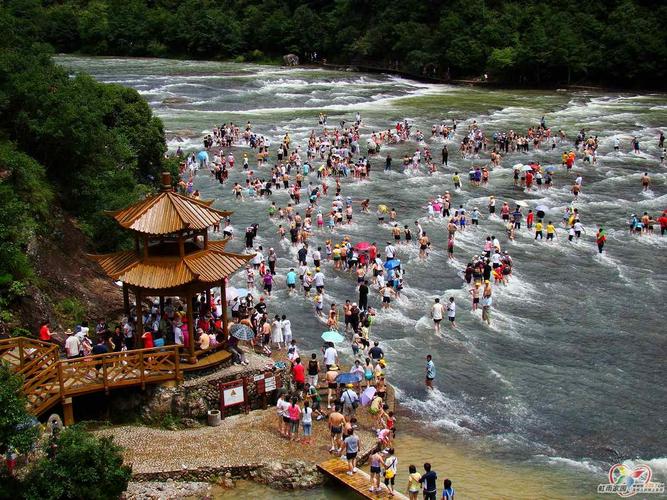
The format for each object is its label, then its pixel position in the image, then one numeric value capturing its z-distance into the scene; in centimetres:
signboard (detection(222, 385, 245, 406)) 2212
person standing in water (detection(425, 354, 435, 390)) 2578
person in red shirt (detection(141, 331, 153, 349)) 2239
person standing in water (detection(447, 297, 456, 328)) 3067
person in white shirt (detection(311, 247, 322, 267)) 3612
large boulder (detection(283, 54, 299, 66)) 11506
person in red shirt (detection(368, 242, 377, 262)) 3594
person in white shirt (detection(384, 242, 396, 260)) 3556
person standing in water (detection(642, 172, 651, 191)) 4891
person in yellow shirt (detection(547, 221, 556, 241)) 4009
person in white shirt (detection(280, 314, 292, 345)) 2752
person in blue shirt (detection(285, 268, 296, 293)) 3362
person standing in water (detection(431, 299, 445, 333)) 2984
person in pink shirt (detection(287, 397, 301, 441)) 2130
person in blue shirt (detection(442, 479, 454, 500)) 1845
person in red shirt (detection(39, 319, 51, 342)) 2231
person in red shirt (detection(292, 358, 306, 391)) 2380
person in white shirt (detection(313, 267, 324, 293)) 3262
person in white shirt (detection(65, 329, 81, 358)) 2198
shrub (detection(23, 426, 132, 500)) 1633
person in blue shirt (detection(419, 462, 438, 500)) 1867
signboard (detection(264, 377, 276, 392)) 2303
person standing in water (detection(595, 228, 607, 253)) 3850
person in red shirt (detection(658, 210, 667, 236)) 4141
